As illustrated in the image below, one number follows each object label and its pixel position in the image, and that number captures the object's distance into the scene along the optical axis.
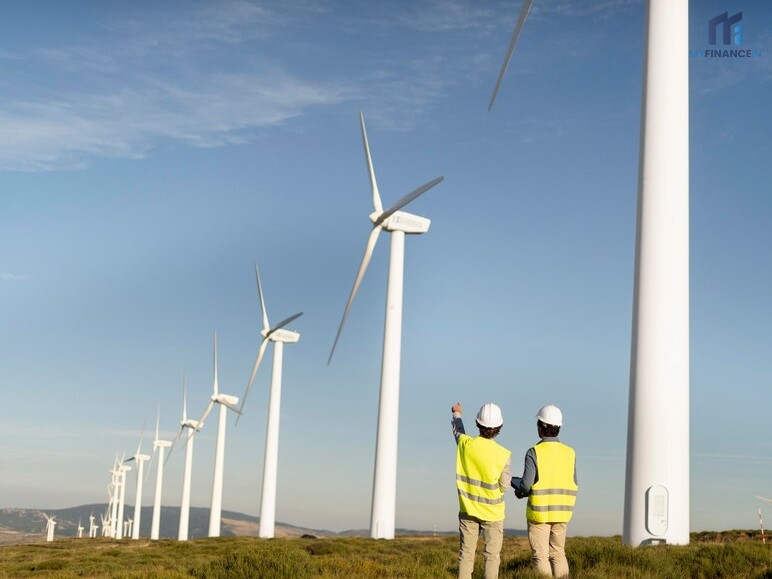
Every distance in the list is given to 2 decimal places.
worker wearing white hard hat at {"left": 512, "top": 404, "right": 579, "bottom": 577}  14.41
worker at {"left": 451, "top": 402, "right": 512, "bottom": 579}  14.20
